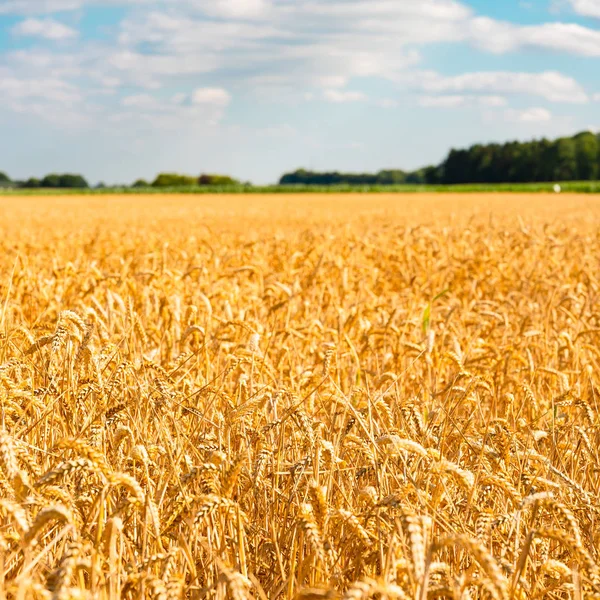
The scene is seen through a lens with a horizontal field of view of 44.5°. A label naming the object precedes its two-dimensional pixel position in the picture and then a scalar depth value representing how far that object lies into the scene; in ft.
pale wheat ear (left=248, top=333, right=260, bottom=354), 9.36
